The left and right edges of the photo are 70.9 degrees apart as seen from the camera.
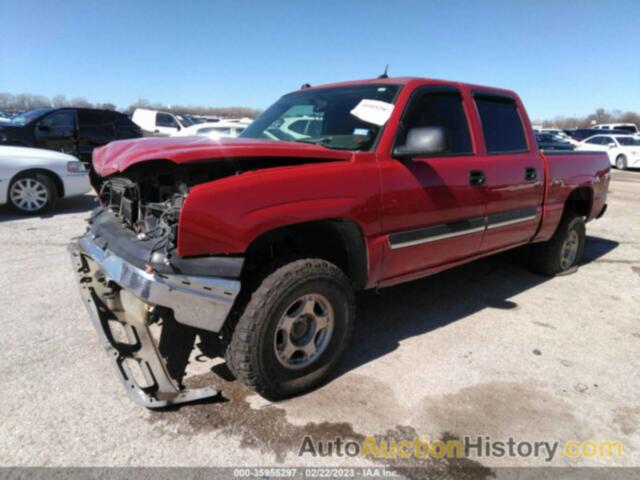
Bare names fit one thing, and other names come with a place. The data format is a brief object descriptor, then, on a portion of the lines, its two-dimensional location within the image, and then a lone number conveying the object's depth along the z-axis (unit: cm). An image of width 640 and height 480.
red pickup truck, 230
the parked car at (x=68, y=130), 1012
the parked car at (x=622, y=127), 3678
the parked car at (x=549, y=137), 2559
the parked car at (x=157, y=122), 1953
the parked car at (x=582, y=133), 2747
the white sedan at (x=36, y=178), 679
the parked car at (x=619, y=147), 2066
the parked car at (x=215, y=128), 1471
